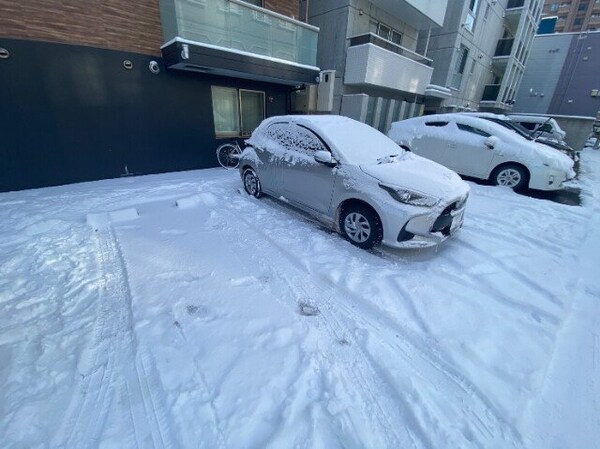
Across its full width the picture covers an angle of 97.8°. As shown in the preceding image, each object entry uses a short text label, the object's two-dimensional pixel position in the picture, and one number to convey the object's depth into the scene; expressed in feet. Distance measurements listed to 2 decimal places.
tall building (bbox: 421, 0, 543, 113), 44.42
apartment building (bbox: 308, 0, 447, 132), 31.12
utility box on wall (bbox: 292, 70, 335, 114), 31.19
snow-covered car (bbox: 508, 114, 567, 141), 38.75
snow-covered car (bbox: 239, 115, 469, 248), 10.43
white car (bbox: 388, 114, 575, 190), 18.94
